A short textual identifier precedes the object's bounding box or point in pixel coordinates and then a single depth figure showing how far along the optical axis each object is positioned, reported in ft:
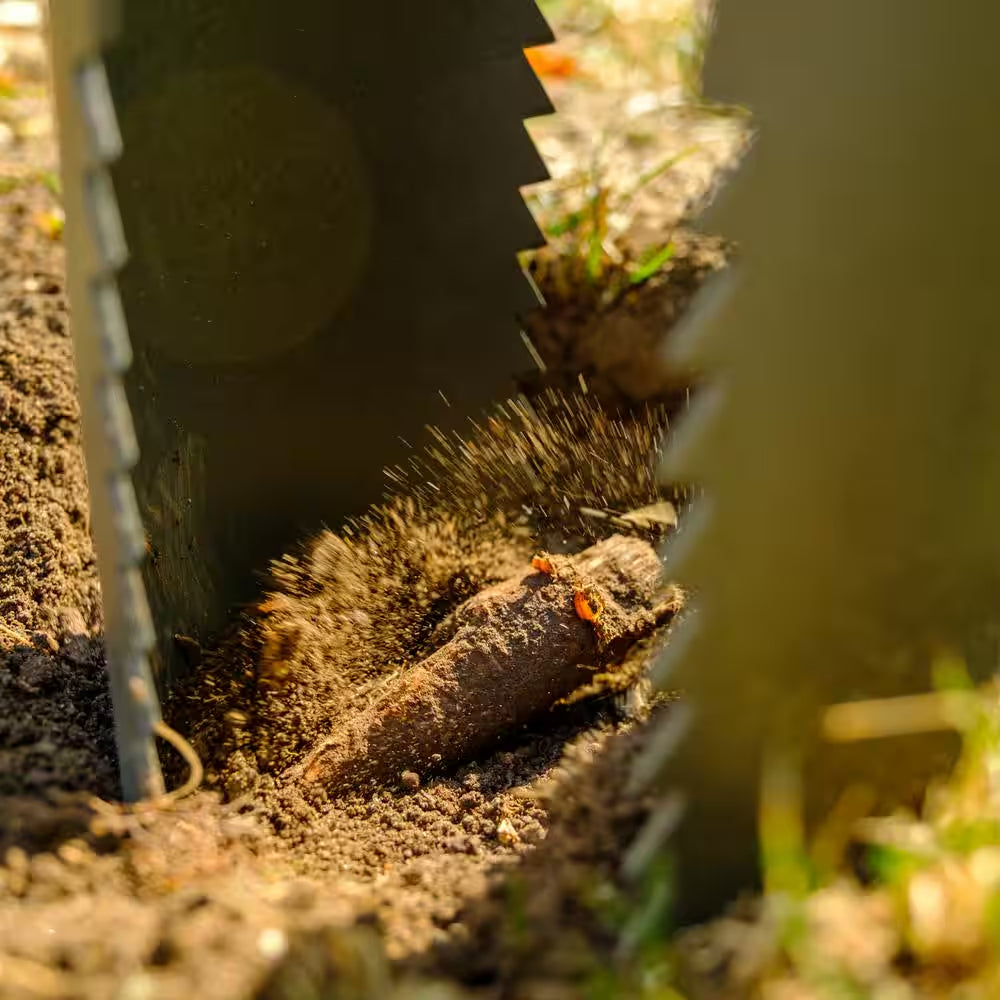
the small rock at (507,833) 1.85
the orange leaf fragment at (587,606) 1.91
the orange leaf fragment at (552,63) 2.77
